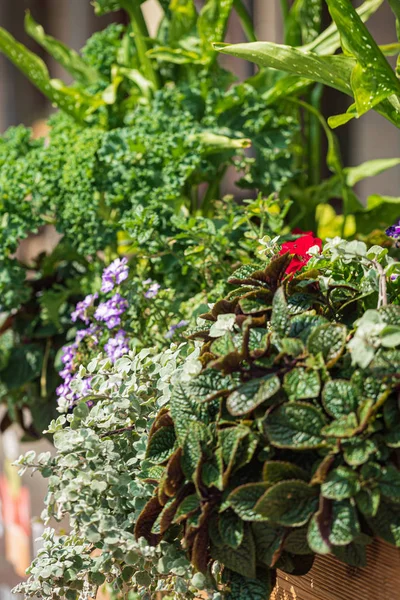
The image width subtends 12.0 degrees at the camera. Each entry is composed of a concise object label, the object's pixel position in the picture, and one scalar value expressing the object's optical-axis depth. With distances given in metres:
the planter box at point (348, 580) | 1.54
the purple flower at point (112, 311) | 1.88
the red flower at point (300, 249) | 1.76
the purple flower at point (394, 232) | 1.77
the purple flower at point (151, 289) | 1.89
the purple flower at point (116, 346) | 1.82
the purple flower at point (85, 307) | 1.92
